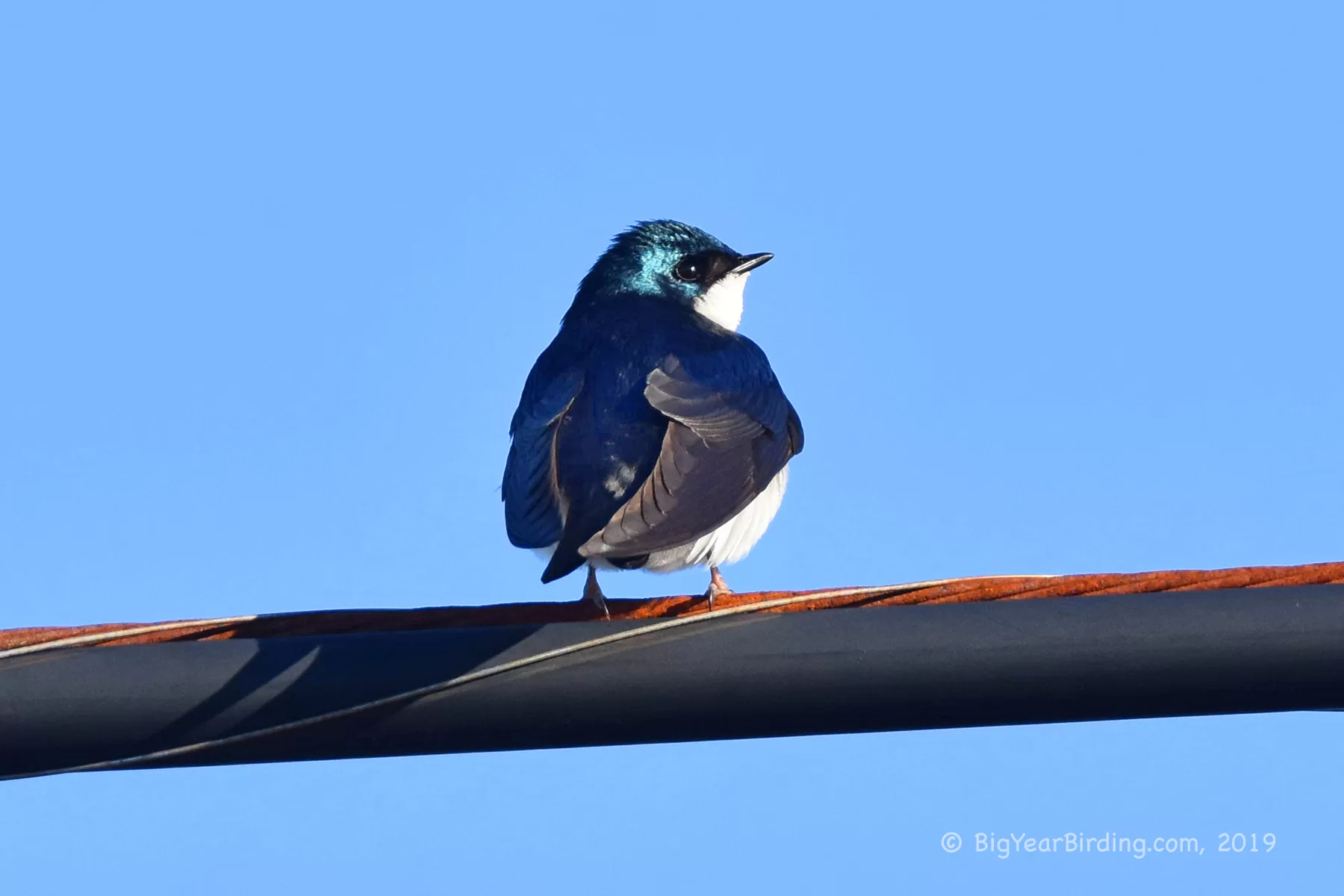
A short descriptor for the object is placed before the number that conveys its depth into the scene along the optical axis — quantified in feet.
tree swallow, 29.63
